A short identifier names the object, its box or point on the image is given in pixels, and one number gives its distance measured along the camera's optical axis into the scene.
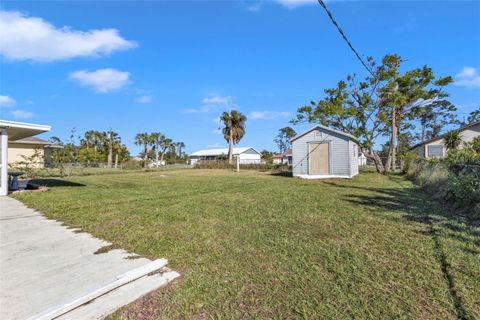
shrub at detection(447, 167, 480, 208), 5.06
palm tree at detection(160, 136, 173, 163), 51.03
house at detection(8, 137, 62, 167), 20.77
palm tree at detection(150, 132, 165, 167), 46.97
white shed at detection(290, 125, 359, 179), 14.25
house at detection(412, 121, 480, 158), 21.19
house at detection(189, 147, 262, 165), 44.34
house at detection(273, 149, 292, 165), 44.90
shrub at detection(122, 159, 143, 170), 31.15
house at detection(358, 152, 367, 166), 42.26
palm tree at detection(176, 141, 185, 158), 71.64
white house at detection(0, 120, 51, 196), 7.93
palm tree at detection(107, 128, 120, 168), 38.94
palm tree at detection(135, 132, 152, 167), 46.06
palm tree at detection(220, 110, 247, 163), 37.69
